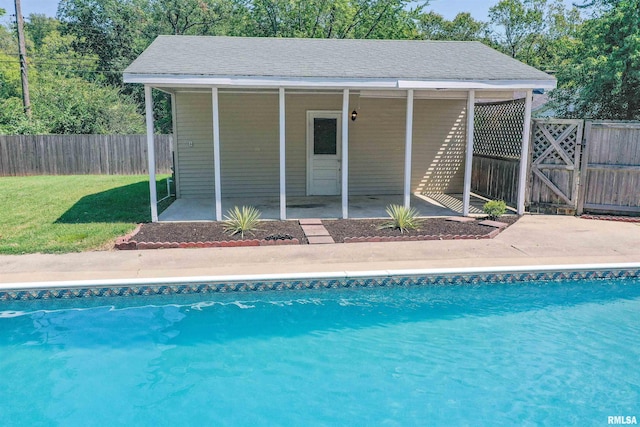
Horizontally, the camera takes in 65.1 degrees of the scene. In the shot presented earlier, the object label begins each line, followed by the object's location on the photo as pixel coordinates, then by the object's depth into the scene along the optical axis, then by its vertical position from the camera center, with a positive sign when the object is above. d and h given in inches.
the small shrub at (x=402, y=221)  332.8 -56.4
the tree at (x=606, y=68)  509.7 +74.0
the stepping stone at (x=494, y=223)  346.6 -60.1
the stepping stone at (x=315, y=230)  322.0 -62.2
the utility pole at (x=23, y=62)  738.5 +105.4
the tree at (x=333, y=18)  908.0 +214.4
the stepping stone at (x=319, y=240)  303.6 -63.6
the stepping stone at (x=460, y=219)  362.8 -59.8
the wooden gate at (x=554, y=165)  381.7 -21.1
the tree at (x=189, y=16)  1146.0 +272.9
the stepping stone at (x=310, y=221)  354.5 -61.1
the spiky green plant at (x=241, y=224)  322.0 -57.9
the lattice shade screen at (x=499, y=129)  408.2 +7.2
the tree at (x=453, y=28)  1198.5 +265.8
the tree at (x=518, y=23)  1112.2 +254.6
